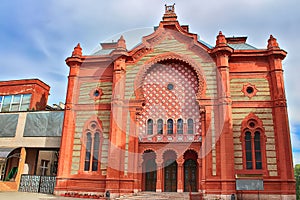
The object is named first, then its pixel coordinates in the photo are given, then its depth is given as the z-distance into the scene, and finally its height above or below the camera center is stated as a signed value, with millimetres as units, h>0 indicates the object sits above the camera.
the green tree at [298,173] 62844 +2337
